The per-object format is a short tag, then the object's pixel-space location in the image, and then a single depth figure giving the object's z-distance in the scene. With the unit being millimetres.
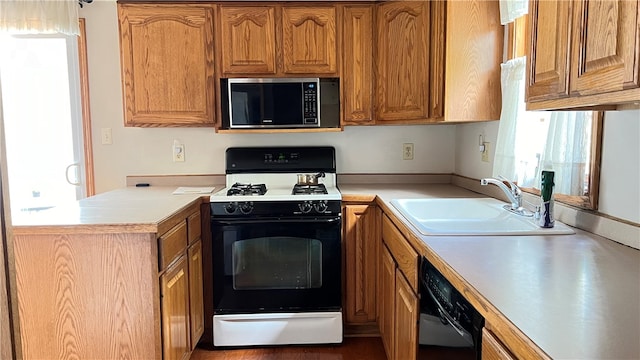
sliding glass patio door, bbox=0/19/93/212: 2814
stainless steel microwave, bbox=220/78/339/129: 2549
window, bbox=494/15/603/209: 1497
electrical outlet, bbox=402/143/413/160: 2941
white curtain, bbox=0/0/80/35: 2566
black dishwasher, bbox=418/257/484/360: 1006
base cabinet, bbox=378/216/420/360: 1545
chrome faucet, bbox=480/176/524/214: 1802
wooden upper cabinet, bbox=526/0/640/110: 928
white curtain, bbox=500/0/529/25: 1902
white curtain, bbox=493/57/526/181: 1955
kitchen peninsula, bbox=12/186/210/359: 1658
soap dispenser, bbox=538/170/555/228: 1526
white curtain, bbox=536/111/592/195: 1533
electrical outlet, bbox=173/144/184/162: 2896
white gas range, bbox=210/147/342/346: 2342
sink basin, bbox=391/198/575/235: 1466
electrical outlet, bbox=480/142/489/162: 2384
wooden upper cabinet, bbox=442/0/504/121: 2164
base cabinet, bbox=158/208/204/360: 1804
